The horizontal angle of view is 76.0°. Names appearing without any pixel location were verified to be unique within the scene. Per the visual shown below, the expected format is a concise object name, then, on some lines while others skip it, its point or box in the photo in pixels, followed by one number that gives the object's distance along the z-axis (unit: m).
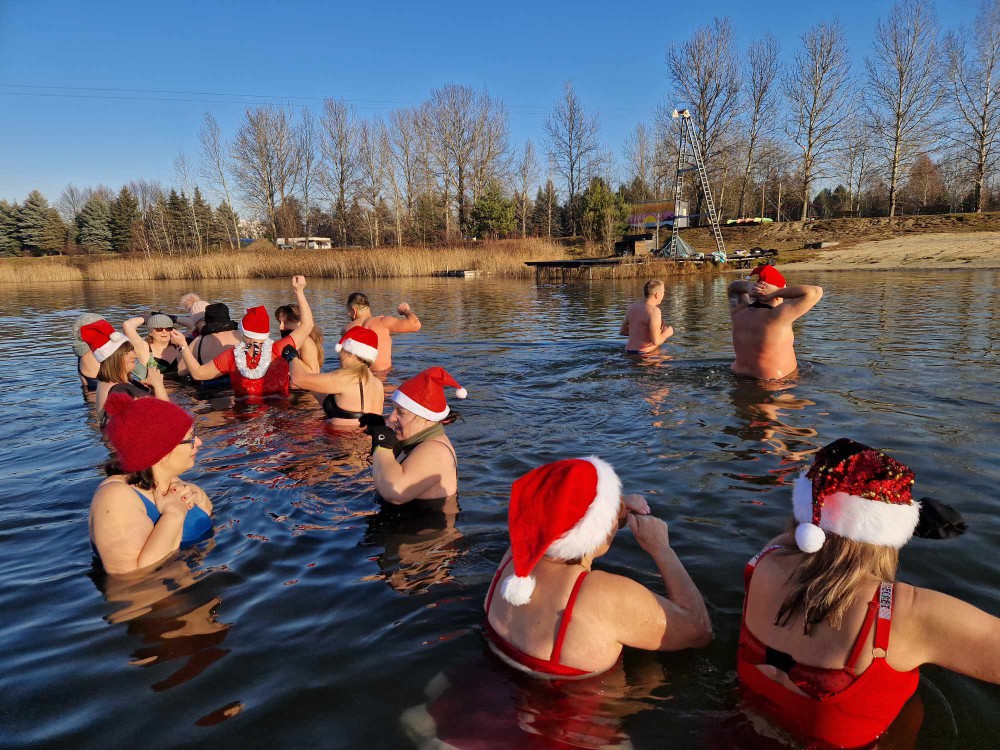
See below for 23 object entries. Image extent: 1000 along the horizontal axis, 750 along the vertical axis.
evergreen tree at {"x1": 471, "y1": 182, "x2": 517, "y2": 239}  57.94
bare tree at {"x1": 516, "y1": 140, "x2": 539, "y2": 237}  66.75
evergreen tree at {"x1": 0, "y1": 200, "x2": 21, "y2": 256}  73.56
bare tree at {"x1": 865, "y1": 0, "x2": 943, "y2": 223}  46.50
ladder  35.19
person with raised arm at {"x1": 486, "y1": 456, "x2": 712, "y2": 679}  2.55
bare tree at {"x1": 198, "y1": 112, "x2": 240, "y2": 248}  64.51
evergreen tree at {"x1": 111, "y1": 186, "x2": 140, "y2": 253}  74.75
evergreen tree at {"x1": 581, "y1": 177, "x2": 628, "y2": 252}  46.72
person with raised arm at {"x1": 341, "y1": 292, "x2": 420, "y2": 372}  9.71
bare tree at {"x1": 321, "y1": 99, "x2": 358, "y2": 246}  61.84
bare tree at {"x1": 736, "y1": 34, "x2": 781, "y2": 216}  51.69
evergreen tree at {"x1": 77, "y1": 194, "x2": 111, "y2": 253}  75.38
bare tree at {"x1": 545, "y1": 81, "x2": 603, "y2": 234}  61.28
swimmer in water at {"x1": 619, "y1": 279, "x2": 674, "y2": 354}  10.95
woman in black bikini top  6.07
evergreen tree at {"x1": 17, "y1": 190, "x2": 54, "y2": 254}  73.88
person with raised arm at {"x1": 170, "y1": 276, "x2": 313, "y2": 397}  8.76
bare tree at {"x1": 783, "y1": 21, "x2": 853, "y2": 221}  48.50
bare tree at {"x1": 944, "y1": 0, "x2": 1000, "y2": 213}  44.25
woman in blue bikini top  3.66
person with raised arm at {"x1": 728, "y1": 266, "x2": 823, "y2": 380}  8.07
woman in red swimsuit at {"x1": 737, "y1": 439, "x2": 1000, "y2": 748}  2.16
